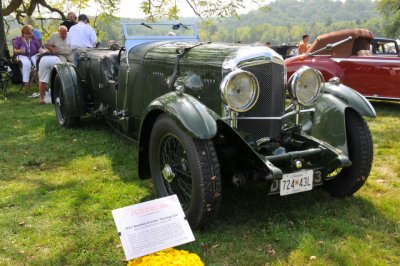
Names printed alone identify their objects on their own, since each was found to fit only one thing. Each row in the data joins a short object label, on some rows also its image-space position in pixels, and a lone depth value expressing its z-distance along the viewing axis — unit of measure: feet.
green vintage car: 9.20
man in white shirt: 24.98
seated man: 27.49
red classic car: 25.08
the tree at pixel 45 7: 48.87
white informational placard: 7.68
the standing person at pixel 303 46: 39.58
